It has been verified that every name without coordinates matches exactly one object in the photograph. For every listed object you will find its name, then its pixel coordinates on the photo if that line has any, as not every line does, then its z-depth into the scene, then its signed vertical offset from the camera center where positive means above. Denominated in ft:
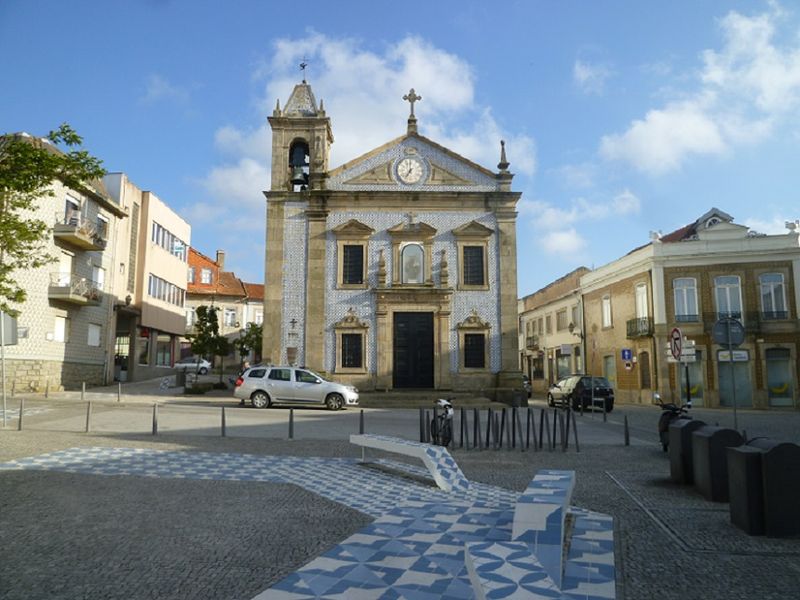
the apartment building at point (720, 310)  98.37 +10.63
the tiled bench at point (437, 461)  26.53 -3.78
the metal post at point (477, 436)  38.99 -4.51
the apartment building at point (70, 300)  86.38 +11.04
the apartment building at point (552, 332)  141.08 +10.95
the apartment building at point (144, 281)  112.68 +18.28
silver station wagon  76.13 -1.96
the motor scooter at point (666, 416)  39.29 -2.58
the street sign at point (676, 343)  45.85 +2.38
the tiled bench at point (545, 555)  12.06 -3.98
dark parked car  86.38 -2.13
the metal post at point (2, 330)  45.75 +3.24
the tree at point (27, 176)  38.45 +12.61
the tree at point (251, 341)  124.47 +7.07
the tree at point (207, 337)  106.52 +6.45
